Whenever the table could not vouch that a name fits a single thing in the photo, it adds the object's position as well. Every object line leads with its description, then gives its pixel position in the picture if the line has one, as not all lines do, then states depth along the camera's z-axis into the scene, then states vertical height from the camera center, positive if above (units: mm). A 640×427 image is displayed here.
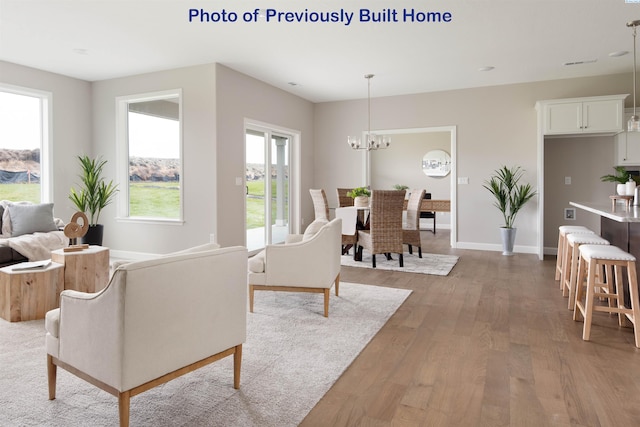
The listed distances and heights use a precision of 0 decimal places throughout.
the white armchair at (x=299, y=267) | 3285 -535
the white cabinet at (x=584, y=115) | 5602 +1176
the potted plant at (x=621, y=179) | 3658 +190
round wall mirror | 9992 +910
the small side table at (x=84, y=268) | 3595 -599
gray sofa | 4160 -353
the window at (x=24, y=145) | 5398 +766
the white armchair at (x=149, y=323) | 1644 -536
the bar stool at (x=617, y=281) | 2738 -556
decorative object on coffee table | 3498 -258
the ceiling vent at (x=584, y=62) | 5285 +1793
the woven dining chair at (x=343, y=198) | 6691 +39
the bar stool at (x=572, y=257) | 3422 -526
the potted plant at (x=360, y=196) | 6000 +64
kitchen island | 2898 -227
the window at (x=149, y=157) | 5938 +649
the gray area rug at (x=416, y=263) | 5172 -849
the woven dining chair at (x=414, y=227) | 5930 -385
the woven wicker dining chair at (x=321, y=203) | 6180 -39
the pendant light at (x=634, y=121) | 3921 +751
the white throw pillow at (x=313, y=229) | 3675 -261
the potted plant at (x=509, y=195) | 6289 +79
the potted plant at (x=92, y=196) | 5648 +65
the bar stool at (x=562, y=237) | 3971 -394
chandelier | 6518 +935
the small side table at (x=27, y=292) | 3254 -739
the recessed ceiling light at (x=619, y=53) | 4918 +1774
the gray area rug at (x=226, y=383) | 1896 -980
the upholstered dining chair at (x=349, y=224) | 5836 -336
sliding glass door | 6324 +243
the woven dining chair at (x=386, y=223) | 5078 -284
